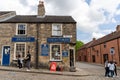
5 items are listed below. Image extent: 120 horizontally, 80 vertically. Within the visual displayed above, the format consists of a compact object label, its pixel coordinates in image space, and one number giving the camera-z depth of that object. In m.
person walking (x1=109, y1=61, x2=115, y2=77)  8.27
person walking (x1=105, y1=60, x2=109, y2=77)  8.46
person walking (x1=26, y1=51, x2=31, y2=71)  8.77
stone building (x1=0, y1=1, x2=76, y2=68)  9.72
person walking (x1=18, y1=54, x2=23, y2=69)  9.33
